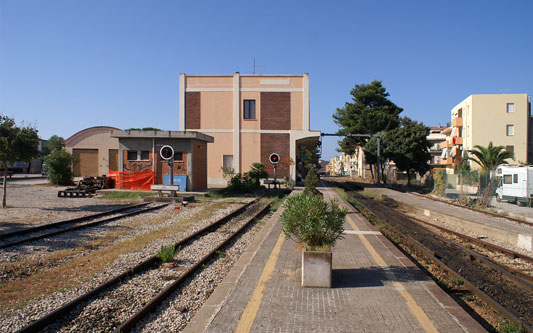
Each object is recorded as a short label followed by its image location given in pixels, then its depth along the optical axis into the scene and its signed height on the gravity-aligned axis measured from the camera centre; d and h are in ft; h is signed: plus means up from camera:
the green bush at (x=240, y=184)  87.81 -3.76
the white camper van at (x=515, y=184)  67.67 -2.52
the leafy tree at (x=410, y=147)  125.90 +7.90
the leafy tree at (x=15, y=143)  49.03 +3.35
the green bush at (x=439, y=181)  93.15 -2.81
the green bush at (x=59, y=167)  98.37 +0.02
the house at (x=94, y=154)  115.34 +4.27
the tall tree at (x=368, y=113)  163.63 +26.65
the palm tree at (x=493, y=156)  97.66 +3.93
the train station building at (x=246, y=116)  119.14 +17.53
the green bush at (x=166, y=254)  25.94 -6.17
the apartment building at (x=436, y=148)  239.07 +14.62
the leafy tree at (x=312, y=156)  207.36 +8.31
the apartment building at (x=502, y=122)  130.93 +17.68
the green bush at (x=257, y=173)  100.55 -1.20
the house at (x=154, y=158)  79.36 +2.16
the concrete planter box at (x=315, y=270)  18.58 -5.14
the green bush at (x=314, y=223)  18.90 -2.81
